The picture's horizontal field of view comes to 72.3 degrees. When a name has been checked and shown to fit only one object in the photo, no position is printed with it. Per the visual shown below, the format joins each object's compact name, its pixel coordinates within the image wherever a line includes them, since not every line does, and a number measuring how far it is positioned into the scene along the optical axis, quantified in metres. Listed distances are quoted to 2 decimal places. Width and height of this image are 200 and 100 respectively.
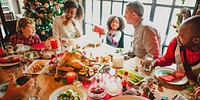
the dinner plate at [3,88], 0.95
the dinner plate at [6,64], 1.27
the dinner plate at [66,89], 0.91
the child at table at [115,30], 2.53
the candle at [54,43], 1.65
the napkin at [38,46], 1.71
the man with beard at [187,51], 1.06
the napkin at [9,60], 1.32
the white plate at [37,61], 1.21
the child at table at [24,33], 1.89
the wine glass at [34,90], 0.91
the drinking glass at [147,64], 1.23
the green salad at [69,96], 0.90
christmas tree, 3.24
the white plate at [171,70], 1.05
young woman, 2.30
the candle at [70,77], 1.06
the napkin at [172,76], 1.08
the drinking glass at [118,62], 1.26
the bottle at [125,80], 1.02
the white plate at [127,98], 0.87
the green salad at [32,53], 1.47
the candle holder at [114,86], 0.97
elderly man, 1.63
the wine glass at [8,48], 1.53
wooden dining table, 0.96
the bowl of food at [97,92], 0.92
